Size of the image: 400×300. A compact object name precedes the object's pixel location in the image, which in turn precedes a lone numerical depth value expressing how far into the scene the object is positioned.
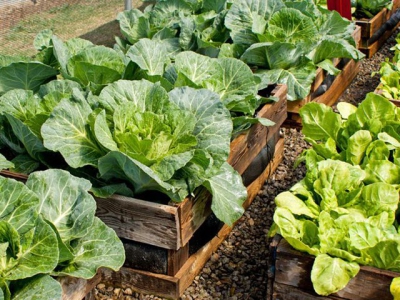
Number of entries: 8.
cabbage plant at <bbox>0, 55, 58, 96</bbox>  3.51
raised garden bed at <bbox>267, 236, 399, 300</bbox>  2.55
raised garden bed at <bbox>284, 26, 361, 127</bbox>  4.80
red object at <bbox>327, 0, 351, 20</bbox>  5.38
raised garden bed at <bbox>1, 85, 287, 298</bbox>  2.89
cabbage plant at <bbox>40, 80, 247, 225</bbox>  2.85
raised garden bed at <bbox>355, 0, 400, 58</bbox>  6.26
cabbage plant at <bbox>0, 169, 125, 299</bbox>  2.19
